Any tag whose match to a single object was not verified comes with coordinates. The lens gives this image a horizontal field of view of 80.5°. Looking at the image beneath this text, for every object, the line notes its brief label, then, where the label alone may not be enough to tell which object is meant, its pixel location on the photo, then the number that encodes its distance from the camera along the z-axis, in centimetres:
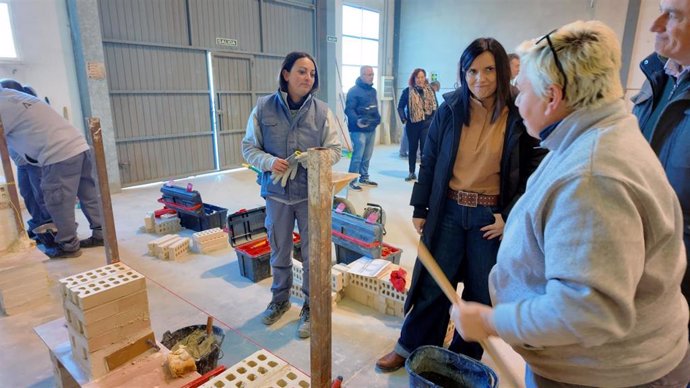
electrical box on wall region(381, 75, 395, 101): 994
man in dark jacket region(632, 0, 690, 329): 111
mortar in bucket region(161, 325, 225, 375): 171
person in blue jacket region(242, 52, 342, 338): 213
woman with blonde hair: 69
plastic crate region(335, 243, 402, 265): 301
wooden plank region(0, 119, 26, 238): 281
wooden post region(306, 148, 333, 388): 103
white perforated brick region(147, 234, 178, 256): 336
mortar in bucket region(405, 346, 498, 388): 159
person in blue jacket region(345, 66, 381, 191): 549
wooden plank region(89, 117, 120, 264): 193
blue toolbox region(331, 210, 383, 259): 288
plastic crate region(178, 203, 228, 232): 392
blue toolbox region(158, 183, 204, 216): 390
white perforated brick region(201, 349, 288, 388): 127
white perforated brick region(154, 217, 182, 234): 393
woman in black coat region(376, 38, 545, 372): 155
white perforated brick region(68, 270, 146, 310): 146
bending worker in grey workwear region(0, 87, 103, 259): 308
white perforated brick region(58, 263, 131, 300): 158
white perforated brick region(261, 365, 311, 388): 127
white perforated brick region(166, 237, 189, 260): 333
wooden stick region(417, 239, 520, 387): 98
